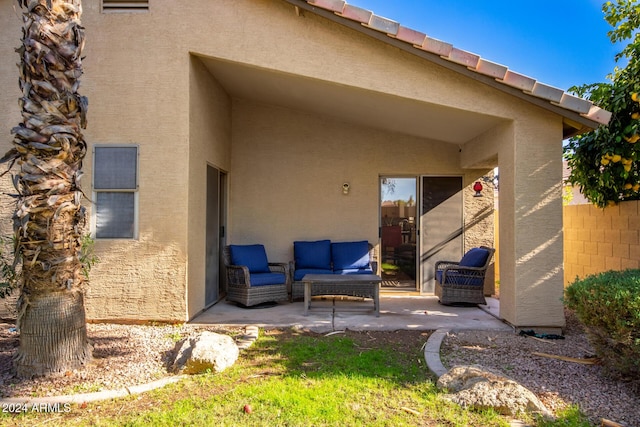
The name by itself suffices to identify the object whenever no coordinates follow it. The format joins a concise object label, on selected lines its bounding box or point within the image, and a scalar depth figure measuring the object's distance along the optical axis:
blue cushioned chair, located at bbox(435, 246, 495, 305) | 7.34
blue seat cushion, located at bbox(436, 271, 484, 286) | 7.35
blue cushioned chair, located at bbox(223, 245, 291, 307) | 7.10
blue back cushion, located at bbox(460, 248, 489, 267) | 7.39
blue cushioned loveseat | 8.09
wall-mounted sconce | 8.67
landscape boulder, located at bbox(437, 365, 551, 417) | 3.31
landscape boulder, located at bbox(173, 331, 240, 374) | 4.13
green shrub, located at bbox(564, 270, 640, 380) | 3.60
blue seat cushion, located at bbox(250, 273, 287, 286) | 7.17
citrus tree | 5.55
